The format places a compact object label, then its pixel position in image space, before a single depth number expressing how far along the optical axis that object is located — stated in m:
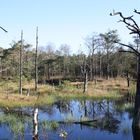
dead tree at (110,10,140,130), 10.30
